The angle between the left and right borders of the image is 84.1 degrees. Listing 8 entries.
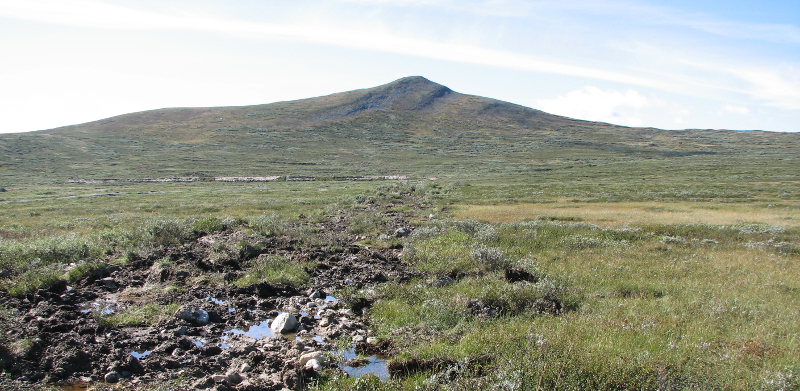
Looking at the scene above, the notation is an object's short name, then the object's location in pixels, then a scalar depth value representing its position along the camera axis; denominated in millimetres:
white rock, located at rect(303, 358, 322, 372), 6794
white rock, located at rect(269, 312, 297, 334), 8779
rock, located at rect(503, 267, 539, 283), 11430
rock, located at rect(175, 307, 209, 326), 8992
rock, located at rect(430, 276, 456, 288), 11414
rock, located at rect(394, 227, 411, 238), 19159
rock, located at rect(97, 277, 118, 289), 11173
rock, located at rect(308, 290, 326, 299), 10935
